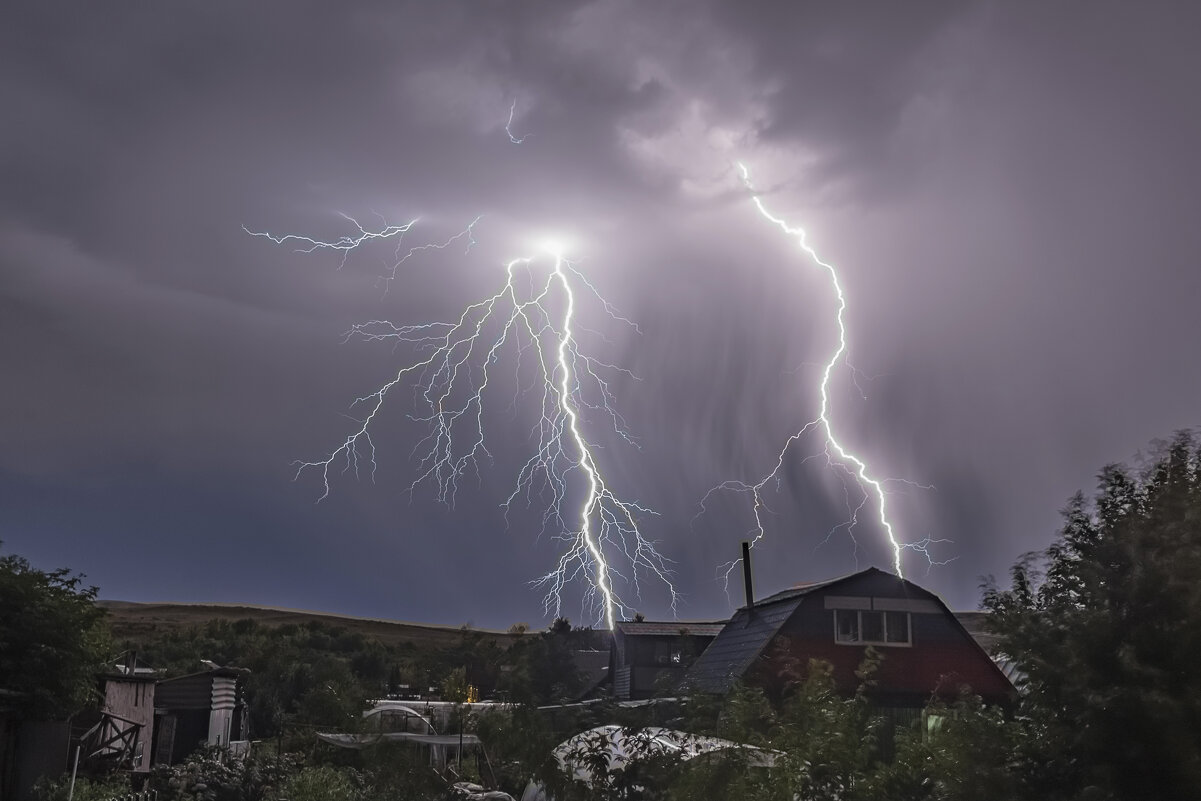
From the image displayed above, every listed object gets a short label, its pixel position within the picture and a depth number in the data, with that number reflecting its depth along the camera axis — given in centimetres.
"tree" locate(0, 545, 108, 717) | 1611
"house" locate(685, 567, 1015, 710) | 2406
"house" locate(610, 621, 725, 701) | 3294
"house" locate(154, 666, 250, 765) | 2680
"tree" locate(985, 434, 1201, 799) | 515
